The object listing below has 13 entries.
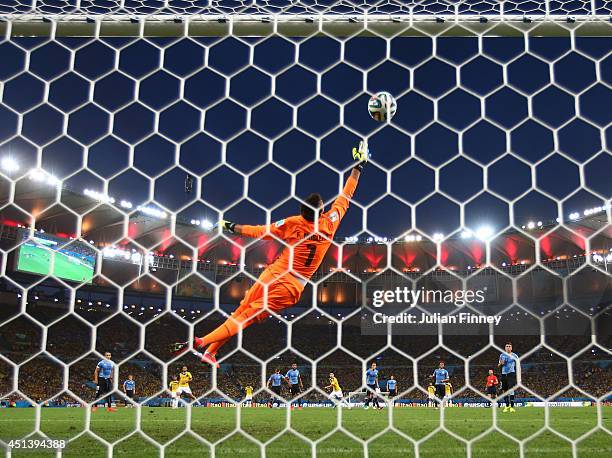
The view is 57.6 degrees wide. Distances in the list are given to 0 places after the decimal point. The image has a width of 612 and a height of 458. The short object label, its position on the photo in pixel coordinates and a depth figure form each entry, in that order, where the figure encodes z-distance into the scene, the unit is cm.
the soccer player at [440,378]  1271
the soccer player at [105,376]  1049
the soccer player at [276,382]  1423
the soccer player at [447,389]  1554
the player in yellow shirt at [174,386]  1664
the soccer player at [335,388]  1250
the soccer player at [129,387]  1420
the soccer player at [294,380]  1295
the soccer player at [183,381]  1444
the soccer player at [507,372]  966
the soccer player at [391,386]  1716
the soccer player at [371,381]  1244
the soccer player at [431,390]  1821
